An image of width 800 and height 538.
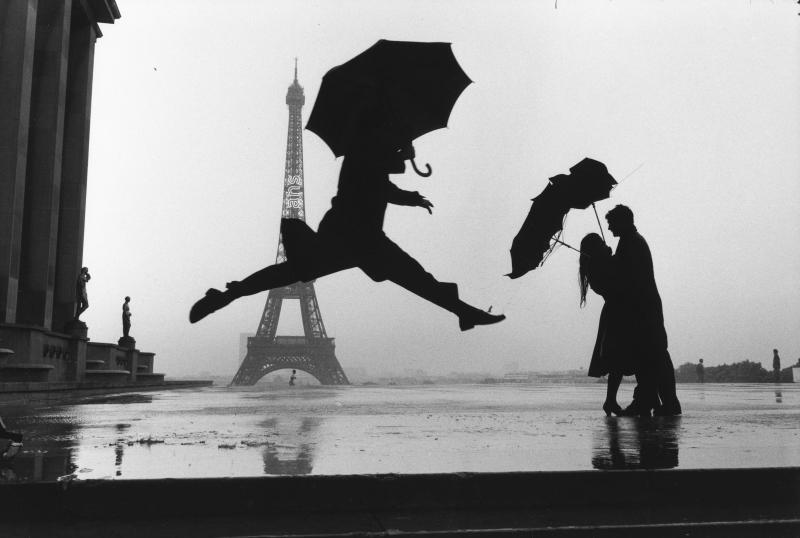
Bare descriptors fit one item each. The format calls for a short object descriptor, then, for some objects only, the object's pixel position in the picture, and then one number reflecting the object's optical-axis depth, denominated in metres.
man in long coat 6.94
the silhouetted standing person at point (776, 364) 34.62
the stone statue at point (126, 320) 26.77
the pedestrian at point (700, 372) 35.41
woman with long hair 7.05
